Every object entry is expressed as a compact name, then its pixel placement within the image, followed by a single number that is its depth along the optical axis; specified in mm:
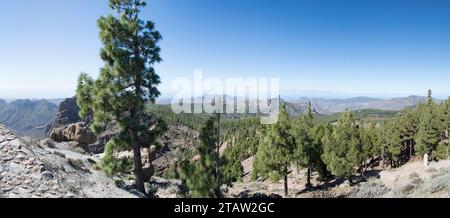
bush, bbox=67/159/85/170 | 20262
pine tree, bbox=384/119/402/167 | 54844
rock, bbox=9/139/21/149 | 13046
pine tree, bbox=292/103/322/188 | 36875
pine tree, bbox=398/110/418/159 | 59500
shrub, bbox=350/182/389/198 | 19550
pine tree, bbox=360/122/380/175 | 54416
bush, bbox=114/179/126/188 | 19509
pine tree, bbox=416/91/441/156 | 50344
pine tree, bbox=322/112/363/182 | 38531
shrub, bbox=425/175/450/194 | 15414
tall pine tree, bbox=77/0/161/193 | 18234
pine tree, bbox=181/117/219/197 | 19656
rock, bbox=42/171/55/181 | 11725
